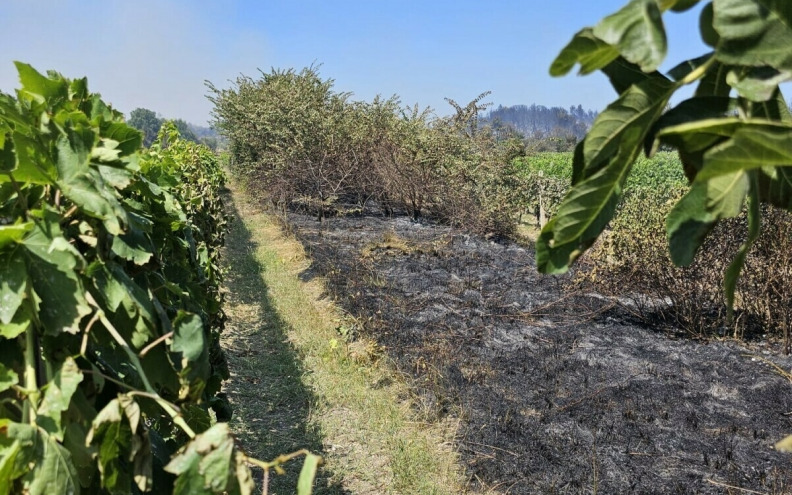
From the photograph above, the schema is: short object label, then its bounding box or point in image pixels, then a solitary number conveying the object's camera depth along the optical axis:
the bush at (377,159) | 13.21
